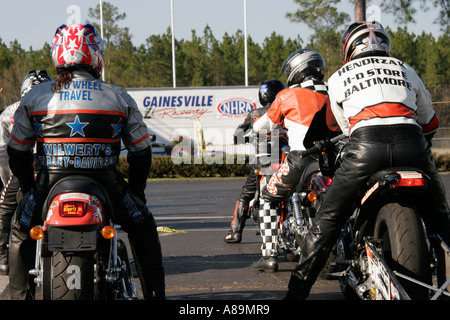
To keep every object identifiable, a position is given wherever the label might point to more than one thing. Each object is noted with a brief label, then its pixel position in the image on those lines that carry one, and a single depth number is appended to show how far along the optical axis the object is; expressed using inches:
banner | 2409.0
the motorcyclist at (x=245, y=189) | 611.8
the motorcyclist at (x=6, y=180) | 469.1
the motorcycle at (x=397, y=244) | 295.1
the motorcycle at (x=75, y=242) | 267.3
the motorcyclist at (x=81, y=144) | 295.7
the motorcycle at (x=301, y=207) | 440.6
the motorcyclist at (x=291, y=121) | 467.5
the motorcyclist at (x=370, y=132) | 306.0
